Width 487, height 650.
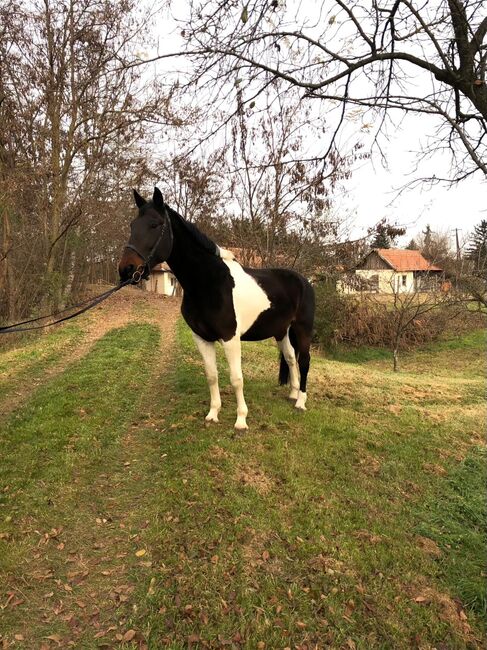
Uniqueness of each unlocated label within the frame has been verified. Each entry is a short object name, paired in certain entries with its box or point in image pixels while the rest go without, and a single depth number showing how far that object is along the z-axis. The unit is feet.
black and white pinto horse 14.24
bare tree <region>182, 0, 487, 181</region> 11.26
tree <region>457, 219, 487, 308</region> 36.82
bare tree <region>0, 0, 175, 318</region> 46.75
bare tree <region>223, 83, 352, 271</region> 40.34
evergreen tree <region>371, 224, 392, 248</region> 47.27
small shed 151.00
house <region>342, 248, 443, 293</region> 58.54
